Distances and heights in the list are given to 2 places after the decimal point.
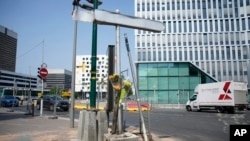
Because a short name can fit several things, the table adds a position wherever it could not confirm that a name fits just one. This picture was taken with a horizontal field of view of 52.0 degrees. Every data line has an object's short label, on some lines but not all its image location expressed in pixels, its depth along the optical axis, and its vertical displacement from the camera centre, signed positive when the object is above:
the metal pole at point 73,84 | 13.18 +0.56
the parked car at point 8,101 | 40.34 -1.08
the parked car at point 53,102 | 28.78 -0.99
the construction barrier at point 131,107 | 34.58 -1.74
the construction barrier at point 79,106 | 38.78 -1.80
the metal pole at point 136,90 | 7.84 +0.13
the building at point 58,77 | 133.88 +9.09
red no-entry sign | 19.16 +1.61
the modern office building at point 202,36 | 67.81 +15.61
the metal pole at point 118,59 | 7.62 +1.06
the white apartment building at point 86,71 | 90.72 +9.61
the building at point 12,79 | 111.12 +6.81
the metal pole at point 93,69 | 8.30 +0.83
